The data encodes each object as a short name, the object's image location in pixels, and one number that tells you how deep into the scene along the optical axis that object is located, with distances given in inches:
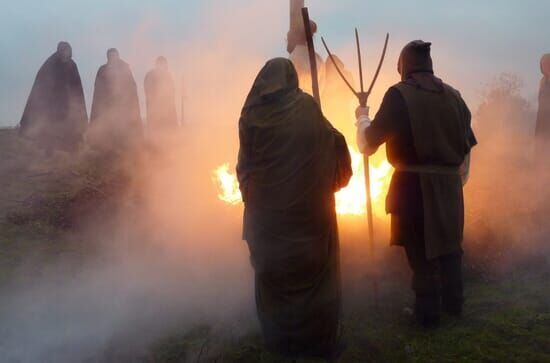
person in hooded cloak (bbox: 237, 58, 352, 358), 166.1
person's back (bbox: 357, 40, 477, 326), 176.4
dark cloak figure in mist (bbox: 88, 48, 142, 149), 569.3
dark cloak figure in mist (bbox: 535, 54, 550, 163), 439.8
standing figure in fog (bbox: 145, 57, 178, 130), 662.5
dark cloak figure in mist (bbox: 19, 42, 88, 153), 513.0
